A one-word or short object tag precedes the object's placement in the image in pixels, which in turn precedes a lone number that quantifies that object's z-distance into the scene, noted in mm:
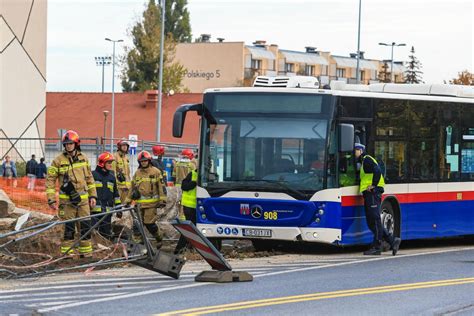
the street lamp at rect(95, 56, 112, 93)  100500
